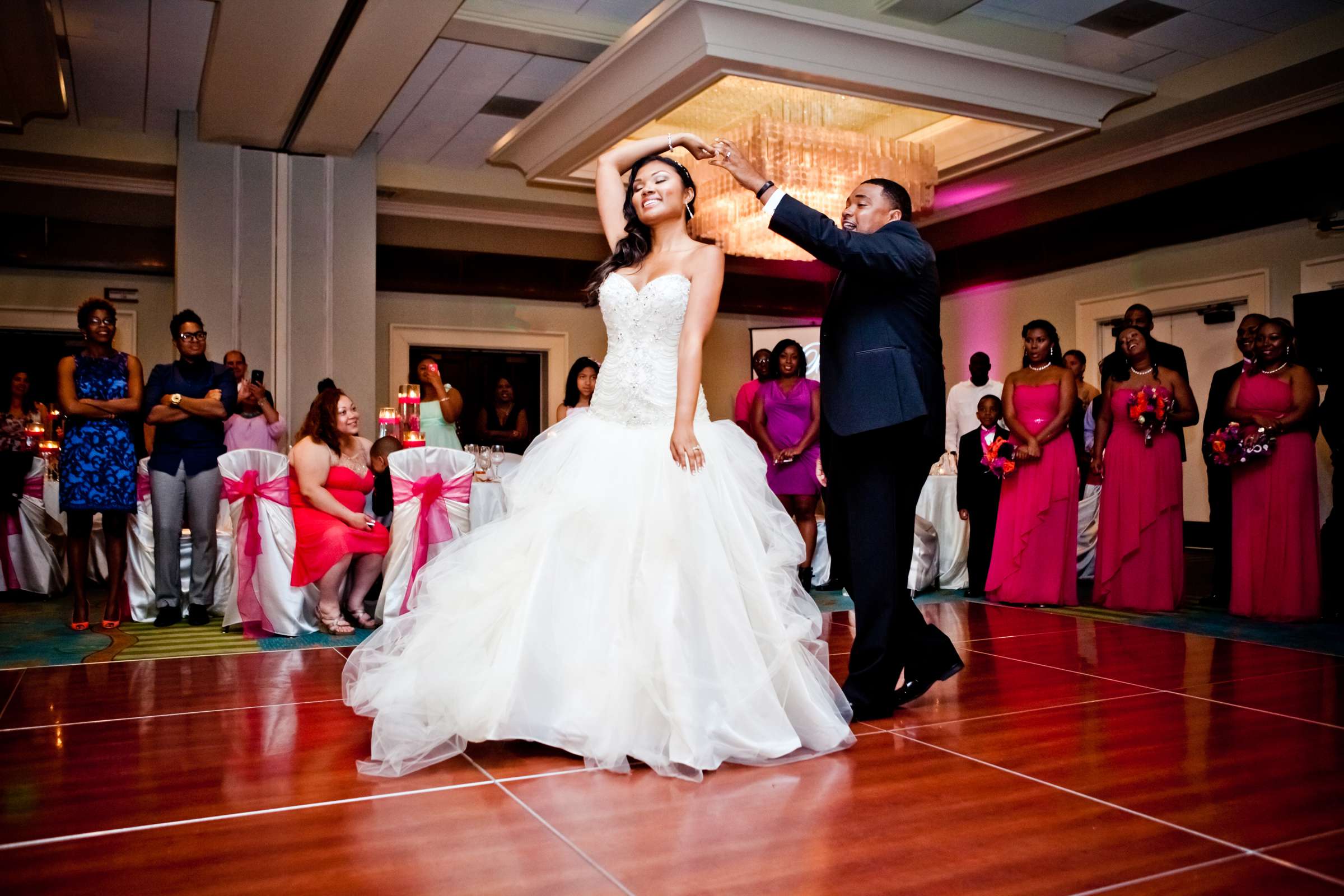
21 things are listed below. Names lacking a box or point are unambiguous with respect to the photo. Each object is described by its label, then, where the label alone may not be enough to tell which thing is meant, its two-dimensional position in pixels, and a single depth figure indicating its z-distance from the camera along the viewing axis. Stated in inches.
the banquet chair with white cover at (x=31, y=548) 246.7
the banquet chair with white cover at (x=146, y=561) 212.1
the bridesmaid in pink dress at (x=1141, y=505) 224.2
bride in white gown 98.9
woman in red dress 194.5
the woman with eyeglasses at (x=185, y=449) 199.5
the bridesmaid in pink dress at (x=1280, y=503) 207.6
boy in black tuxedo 250.4
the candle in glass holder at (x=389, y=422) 262.8
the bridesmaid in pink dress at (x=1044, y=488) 229.1
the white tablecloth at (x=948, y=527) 263.0
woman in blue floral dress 191.2
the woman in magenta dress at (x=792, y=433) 266.4
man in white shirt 354.3
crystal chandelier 298.5
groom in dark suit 114.5
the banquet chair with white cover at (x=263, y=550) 194.9
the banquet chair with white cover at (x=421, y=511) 200.2
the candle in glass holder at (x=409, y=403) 261.3
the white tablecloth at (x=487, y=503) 217.8
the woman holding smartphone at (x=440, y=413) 311.3
